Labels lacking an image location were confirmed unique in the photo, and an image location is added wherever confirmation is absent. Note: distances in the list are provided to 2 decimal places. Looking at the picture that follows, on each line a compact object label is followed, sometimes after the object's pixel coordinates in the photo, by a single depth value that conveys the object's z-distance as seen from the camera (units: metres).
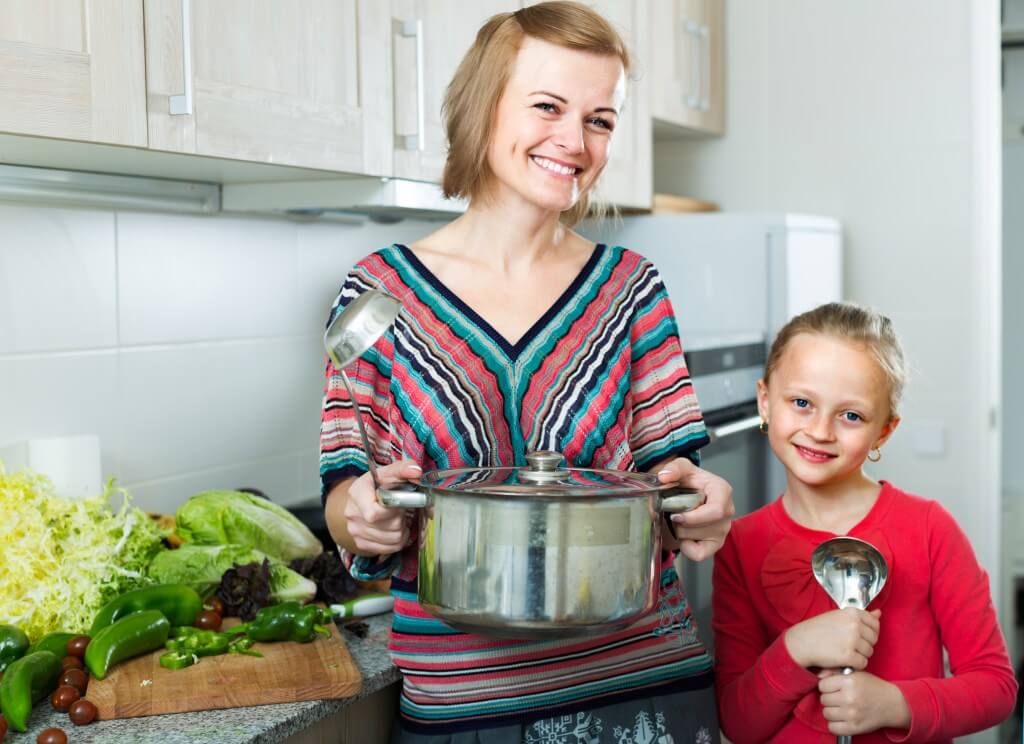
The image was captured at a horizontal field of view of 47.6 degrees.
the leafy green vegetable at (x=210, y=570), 1.39
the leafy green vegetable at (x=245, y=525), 1.50
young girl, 1.20
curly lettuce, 1.24
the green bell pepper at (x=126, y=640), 1.15
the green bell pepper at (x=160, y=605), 1.25
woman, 1.08
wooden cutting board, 1.11
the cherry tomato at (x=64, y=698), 1.10
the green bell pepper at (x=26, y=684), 1.04
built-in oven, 2.09
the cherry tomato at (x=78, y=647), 1.19
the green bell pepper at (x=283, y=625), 1.27
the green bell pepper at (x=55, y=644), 1.18
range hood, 1.65
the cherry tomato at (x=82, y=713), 1.07
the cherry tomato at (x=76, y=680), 1.12
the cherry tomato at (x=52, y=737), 0.99
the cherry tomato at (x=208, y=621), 1.32
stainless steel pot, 0.85
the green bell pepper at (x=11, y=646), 1.15
